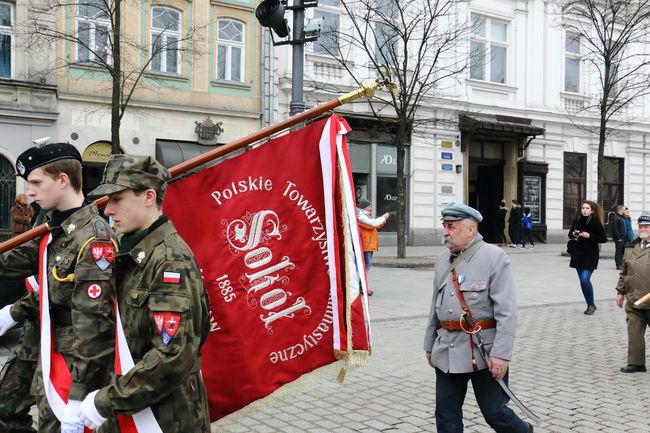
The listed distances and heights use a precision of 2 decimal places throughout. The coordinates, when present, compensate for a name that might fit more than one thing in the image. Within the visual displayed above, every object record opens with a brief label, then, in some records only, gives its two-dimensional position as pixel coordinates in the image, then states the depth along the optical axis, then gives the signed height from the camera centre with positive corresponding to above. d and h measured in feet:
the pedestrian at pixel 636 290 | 24.00 -3.52
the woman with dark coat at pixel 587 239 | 35.50 -2.45
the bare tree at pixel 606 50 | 78.02 +19.17
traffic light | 26.27 +6.78
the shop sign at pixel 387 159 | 83.15 +3.82
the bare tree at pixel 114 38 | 53.06 +13.55
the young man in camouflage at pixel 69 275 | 9.19 -1.29
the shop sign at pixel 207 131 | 70.18 +6.01
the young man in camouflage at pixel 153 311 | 7.97 -1.47
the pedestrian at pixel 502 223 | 93.25 -4.39
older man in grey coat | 13.51 -2.68
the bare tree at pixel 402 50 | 67.72 +16.37
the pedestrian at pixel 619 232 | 61.00 -3.52
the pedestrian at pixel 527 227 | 92.17 -4.79
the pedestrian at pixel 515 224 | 89.77 -4.31
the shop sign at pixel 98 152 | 64.39 +3.48
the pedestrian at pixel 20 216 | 36.63 -1.49
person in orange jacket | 41.16 -2.44
